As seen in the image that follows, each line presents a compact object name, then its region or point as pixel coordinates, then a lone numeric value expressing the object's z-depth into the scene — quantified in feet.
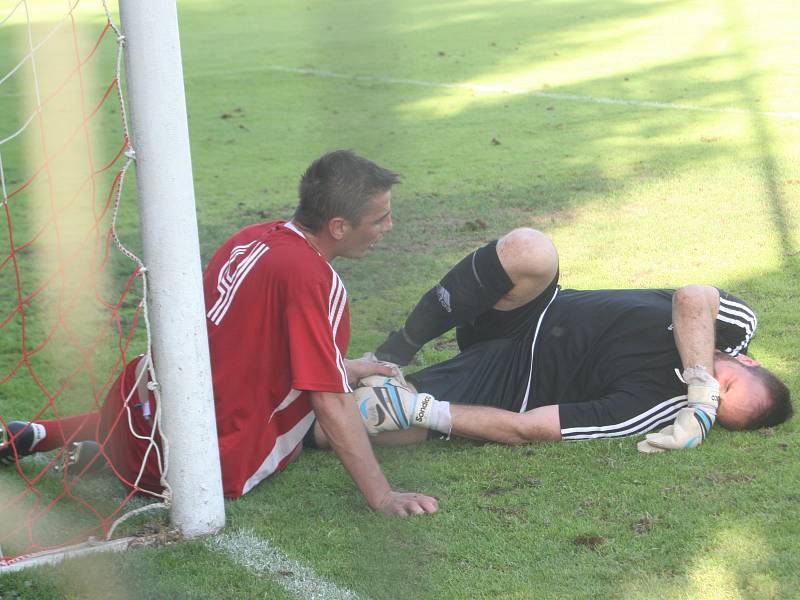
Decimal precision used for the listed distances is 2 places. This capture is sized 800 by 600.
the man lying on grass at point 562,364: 23.63
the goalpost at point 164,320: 18.42
